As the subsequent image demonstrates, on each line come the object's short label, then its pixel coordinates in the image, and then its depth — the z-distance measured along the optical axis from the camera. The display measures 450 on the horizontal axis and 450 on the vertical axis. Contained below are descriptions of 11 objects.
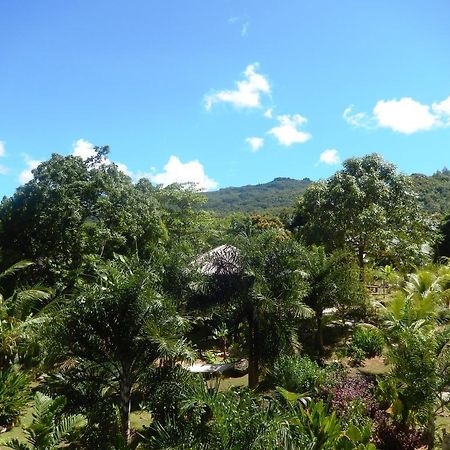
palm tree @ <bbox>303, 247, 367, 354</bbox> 13.12
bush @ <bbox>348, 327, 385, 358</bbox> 13.09
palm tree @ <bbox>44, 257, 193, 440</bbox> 7.43
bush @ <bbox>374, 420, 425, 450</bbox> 7.82
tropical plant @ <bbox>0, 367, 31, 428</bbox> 7.36
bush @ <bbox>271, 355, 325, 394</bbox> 9.23
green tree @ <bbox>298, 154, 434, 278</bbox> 17.61
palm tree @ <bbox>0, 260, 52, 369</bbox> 10.40
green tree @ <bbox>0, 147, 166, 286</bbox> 15.78
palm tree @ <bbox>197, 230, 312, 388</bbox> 10.95
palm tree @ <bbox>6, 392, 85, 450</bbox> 6.10
